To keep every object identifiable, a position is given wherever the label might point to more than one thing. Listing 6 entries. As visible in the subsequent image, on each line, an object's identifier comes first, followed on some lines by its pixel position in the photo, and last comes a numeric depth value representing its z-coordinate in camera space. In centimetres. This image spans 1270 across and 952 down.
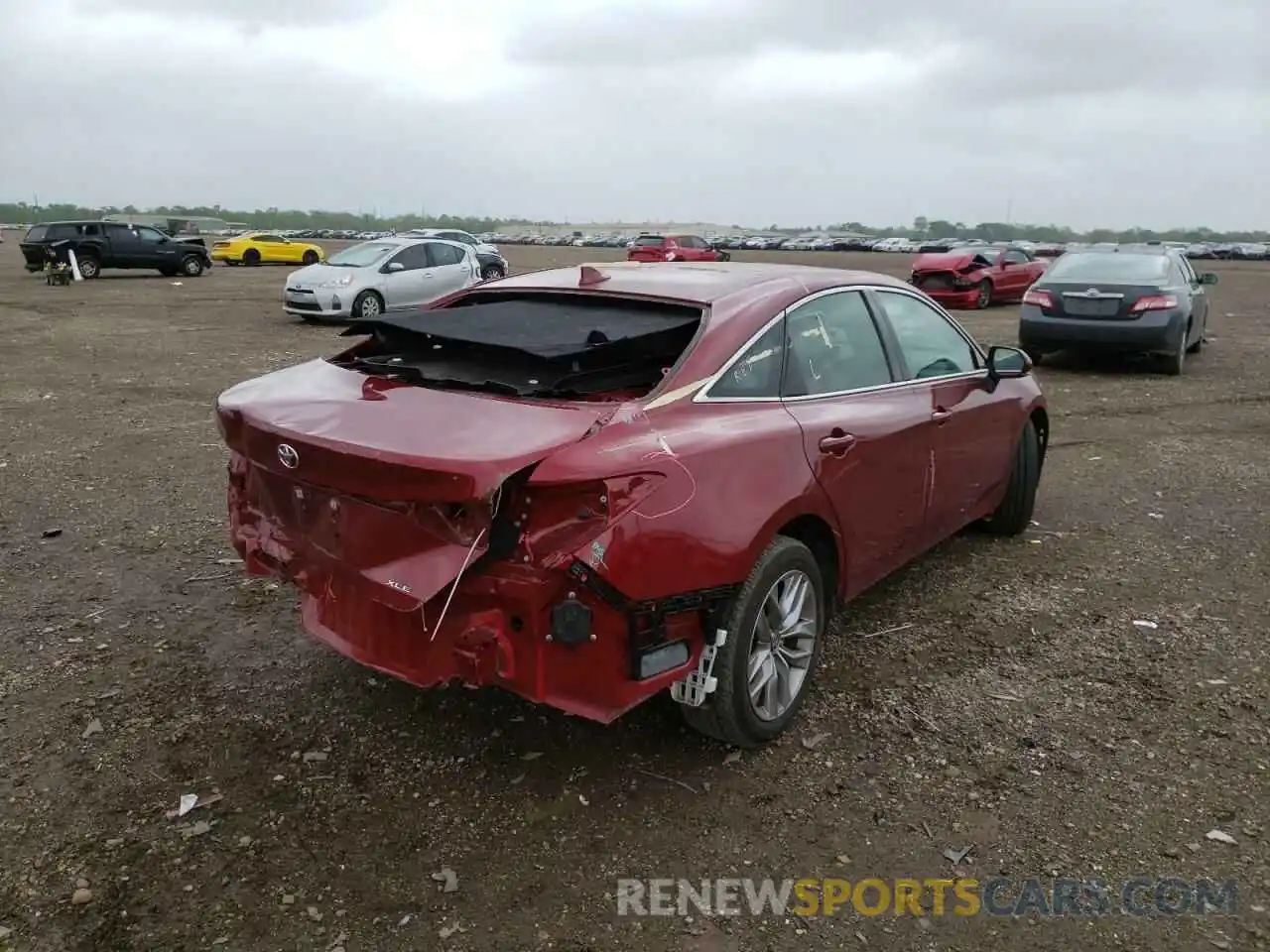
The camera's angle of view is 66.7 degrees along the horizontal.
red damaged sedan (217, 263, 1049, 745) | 275
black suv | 2711
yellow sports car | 3722
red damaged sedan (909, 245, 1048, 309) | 2003
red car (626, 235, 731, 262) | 2668
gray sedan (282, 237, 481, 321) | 1658
